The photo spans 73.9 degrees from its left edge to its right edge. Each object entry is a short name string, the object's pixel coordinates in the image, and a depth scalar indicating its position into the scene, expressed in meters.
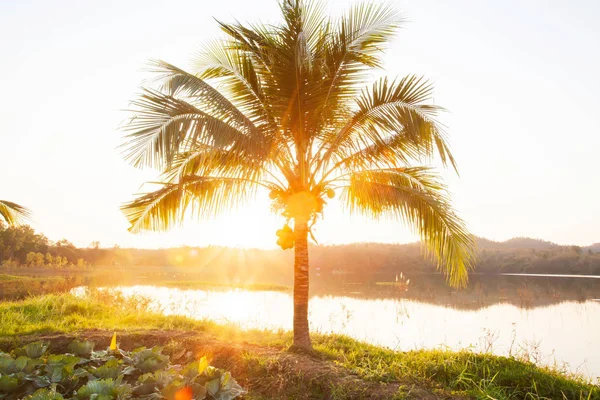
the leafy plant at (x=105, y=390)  3.02
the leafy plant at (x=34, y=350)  4.28
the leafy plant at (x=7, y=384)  3.27
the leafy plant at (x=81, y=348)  4.56
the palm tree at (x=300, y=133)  6.12
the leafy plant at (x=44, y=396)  2.73
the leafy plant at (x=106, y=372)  3.66
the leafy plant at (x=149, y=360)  4.14
